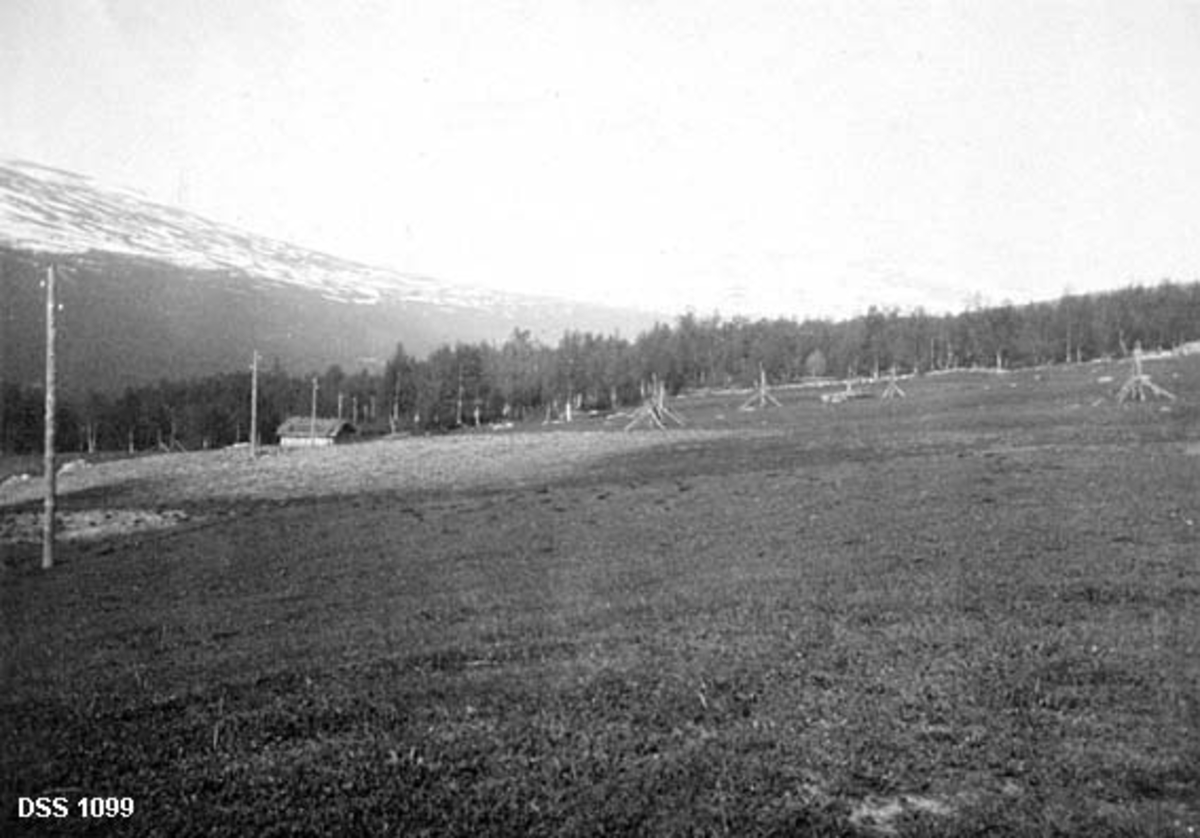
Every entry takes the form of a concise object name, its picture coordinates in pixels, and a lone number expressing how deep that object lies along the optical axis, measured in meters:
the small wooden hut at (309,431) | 141.62
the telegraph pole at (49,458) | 33.71
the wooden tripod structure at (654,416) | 98.84
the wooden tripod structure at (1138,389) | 69.00
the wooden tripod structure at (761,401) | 113.84
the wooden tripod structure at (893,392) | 104.71
